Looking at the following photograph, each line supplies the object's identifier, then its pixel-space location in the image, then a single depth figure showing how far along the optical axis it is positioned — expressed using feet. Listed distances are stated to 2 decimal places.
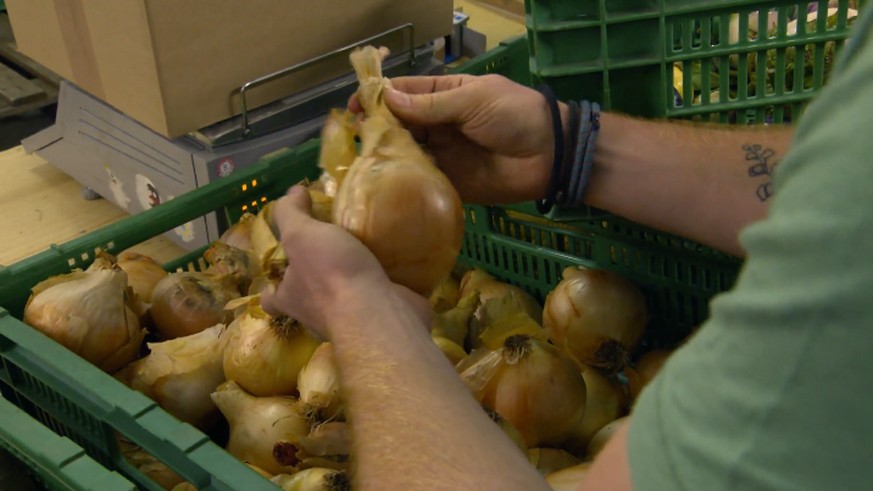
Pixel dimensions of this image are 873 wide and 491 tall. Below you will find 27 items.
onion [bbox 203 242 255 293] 3.82
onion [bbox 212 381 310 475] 3.27
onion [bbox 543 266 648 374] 3.56
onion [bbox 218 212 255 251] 3.93
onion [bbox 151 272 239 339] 3.71
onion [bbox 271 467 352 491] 2.84
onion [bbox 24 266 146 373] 3.34
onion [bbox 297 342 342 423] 3.24
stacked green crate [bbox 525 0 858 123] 3.25
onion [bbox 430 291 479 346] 3.70
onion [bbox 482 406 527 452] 2.99
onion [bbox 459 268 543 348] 3.78
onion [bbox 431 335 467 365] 3.56
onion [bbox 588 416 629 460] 3.38
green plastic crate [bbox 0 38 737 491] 2.68
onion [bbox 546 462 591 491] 2.95
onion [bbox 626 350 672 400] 3.62
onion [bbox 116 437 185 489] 3.21
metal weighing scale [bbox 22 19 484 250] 4.55
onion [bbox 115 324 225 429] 3.48
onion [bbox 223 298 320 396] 3.41
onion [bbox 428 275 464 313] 3.82
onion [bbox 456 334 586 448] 3.26
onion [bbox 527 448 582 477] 3.21
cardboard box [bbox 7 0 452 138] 4.23
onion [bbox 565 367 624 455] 3.50
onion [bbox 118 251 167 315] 3.90
